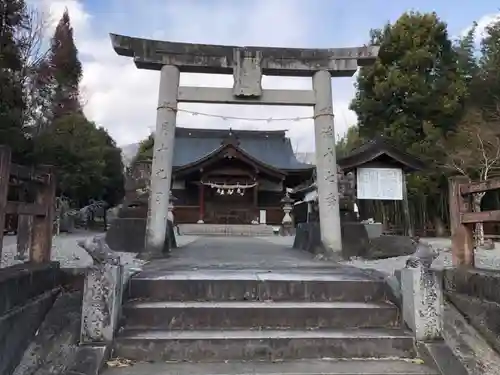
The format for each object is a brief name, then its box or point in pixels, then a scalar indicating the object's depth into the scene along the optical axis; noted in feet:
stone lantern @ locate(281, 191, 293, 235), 71.05
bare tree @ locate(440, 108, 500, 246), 51.37
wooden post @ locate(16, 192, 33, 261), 20.63
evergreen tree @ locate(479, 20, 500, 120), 64.75
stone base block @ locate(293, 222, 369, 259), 25.58
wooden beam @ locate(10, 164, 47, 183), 11.34
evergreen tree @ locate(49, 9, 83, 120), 71.99
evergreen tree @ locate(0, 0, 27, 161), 44.45
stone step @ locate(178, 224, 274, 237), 75.15
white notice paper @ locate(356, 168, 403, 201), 41.73
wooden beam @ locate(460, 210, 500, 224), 12.79
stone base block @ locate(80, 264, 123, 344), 10.32
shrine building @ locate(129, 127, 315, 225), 84.99
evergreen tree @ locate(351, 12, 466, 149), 71.15
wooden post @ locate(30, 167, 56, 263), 13.71
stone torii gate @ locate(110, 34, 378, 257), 24.18
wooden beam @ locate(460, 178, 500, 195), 12.94
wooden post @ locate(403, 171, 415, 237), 51.66
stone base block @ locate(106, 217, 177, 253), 26.22
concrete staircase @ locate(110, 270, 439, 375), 10.19
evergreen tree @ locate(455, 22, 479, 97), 72.05
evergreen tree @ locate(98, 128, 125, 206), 114.01
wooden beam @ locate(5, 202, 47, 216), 11.10
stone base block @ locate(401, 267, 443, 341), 11.00
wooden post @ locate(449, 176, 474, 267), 14.73
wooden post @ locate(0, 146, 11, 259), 10.15
